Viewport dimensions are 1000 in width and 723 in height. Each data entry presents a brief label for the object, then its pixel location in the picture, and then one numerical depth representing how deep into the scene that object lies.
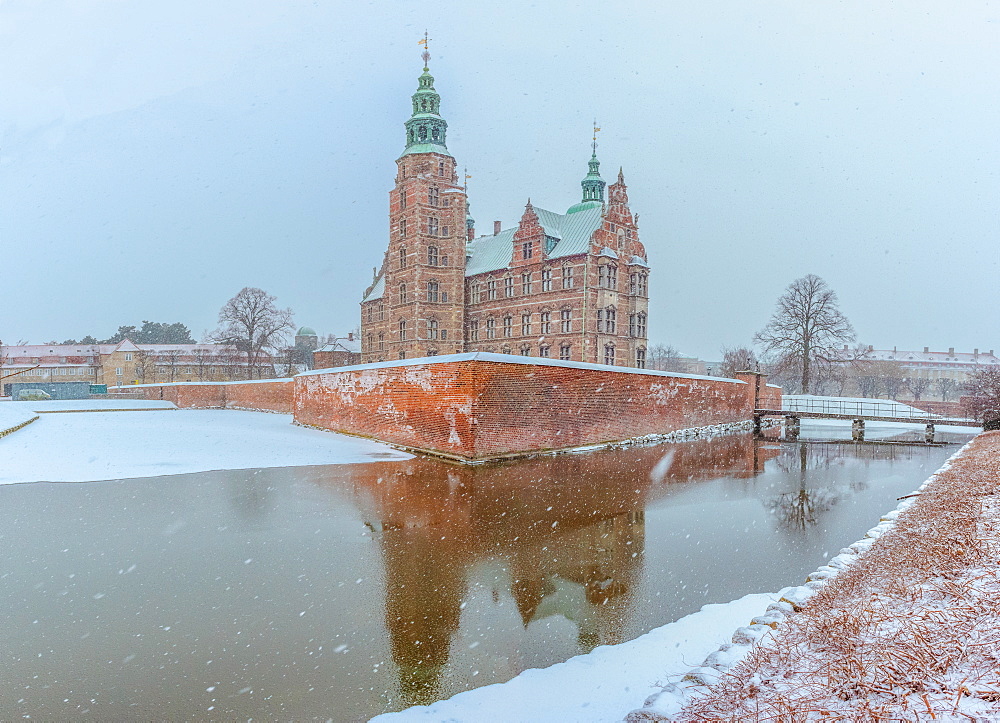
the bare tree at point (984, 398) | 25.23
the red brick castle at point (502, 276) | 33.16
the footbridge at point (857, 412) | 24.19
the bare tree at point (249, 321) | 43.25
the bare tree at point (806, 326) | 38.31
